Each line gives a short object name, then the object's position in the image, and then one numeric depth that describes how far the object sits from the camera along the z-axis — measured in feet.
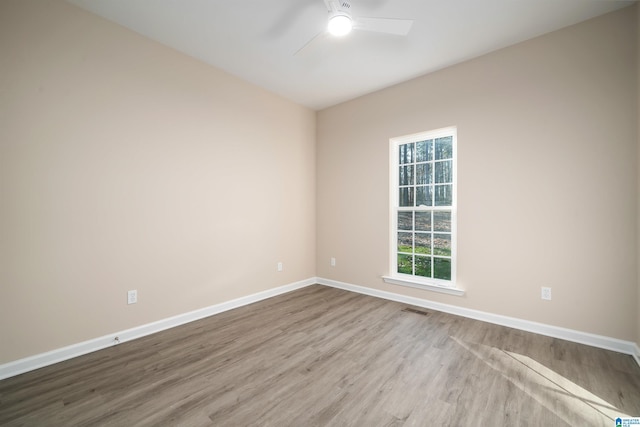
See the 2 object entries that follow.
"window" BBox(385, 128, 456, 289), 10.80
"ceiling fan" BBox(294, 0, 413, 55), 6.30
